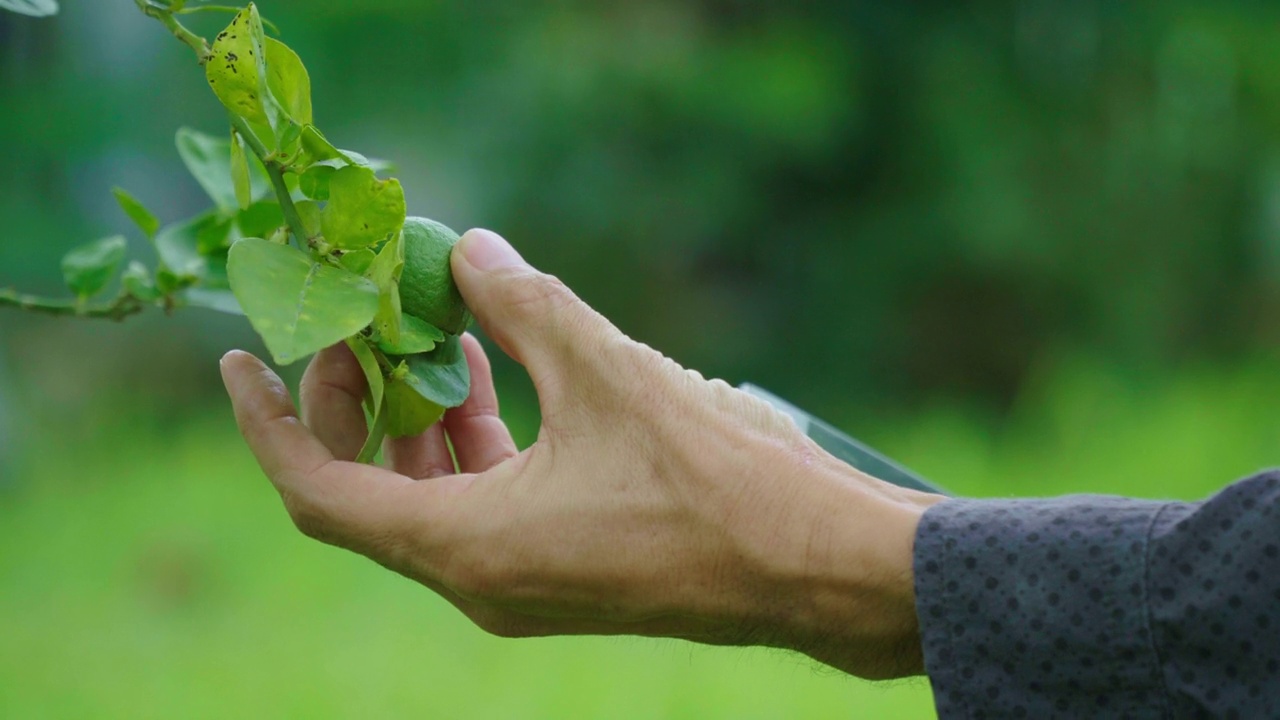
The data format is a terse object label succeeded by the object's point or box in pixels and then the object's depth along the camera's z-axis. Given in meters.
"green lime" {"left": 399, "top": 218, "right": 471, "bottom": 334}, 1.48
